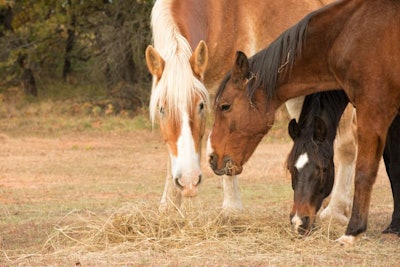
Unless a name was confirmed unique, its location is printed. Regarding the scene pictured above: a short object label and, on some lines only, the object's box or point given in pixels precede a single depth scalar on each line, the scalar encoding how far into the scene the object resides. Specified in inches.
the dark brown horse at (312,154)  504.7
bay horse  485.7
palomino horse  530.6
